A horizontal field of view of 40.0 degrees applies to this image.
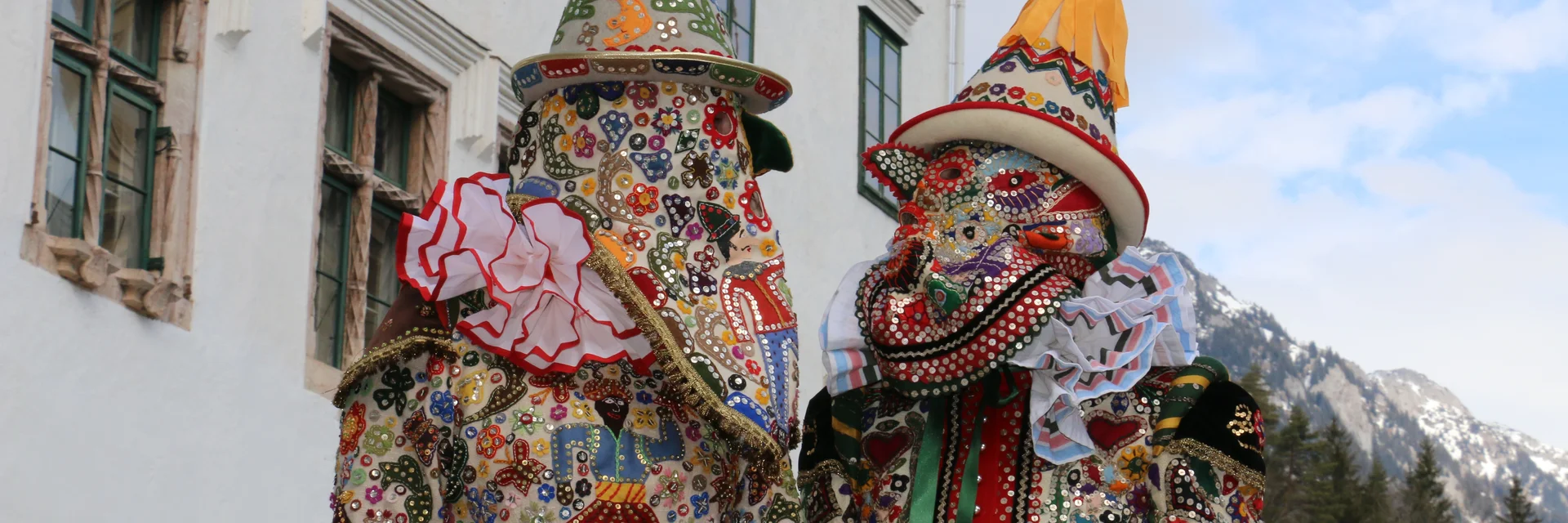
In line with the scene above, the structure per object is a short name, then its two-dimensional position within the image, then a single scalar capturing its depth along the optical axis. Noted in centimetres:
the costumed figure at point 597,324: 499
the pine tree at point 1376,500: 3778
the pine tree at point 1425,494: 4153
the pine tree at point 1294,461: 3684
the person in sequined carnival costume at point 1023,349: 544
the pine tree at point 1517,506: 3657
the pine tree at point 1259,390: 3600
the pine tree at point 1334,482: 3697
